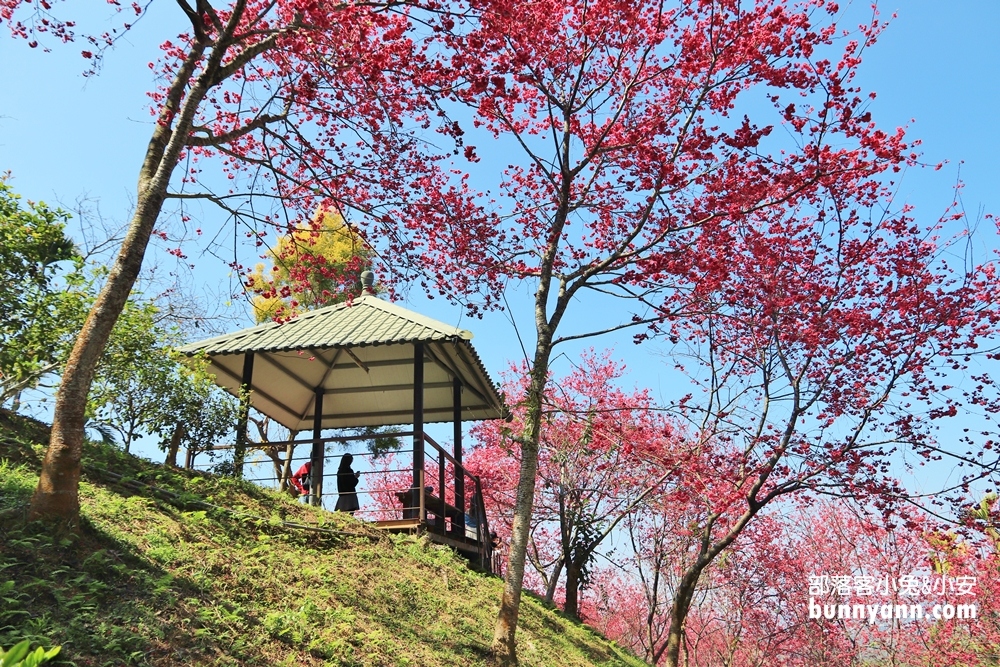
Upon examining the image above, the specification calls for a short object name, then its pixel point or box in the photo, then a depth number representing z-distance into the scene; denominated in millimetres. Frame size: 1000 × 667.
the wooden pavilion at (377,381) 10898
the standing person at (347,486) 12047
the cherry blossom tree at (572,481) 15555
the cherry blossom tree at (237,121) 5355
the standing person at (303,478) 11797
